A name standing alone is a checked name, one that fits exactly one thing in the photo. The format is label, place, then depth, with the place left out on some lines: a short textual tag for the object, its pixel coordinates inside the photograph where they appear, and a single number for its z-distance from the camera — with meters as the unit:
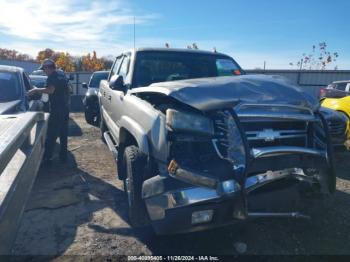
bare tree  36.69
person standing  6.32
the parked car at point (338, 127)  6.18
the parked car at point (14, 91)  5.31
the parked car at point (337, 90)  9.15
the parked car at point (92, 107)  10.71
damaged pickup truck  2.73
